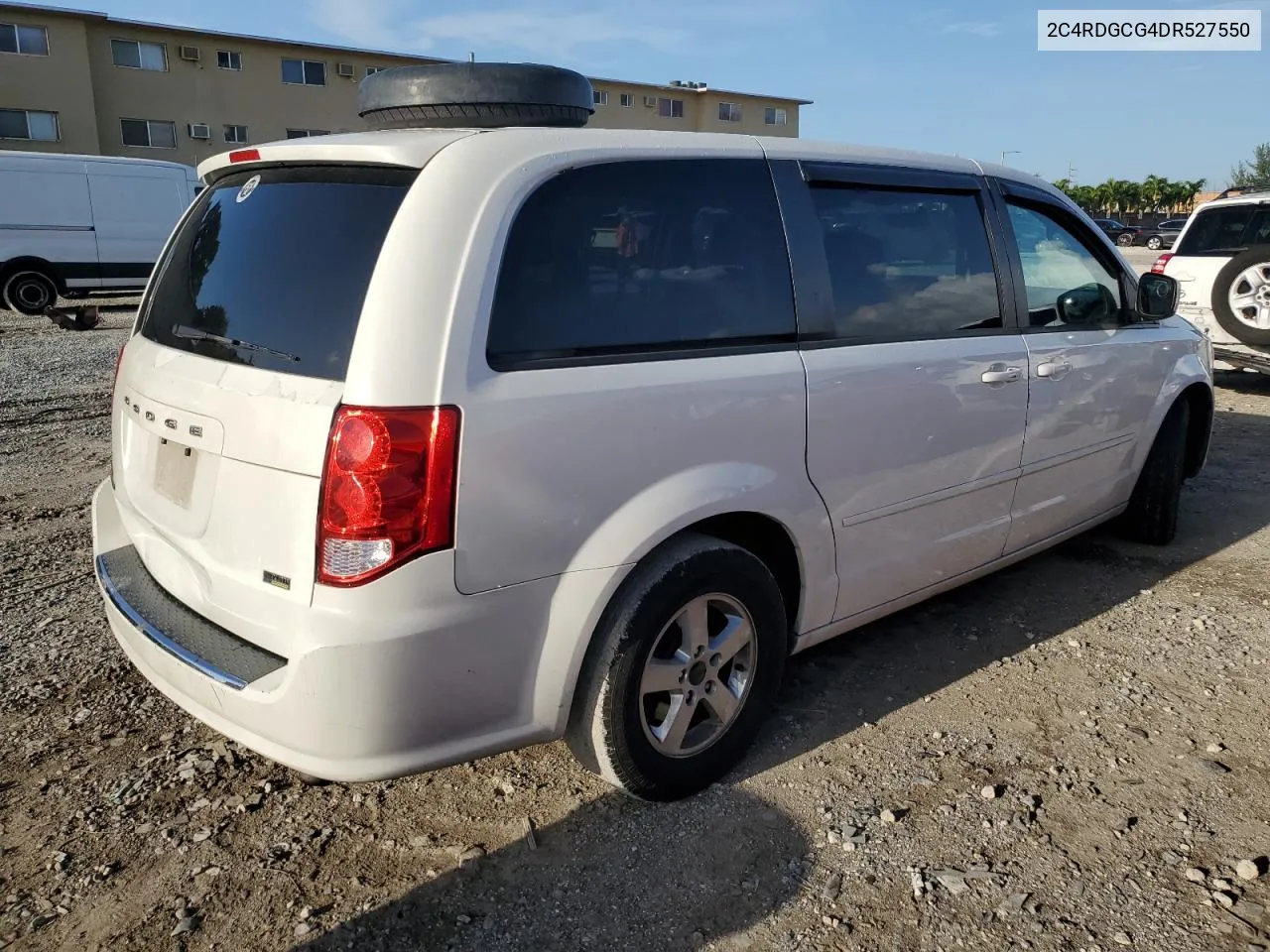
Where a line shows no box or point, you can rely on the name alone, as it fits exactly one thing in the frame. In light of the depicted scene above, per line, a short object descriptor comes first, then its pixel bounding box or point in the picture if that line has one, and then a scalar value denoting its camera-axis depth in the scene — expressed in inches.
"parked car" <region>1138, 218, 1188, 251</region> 1466.4
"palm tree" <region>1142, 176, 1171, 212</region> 2615.7
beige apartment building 1171.3
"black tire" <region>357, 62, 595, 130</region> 115.6
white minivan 82.0
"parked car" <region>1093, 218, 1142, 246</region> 1607.8
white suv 286.4
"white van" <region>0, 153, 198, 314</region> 605.9
